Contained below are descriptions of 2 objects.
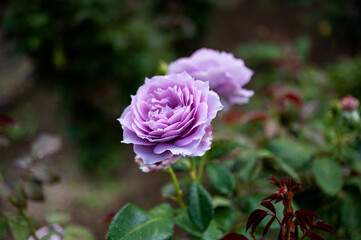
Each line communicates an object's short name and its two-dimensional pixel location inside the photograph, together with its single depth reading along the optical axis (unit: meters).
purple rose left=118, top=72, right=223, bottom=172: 0.52
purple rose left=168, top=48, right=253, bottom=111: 0.67
